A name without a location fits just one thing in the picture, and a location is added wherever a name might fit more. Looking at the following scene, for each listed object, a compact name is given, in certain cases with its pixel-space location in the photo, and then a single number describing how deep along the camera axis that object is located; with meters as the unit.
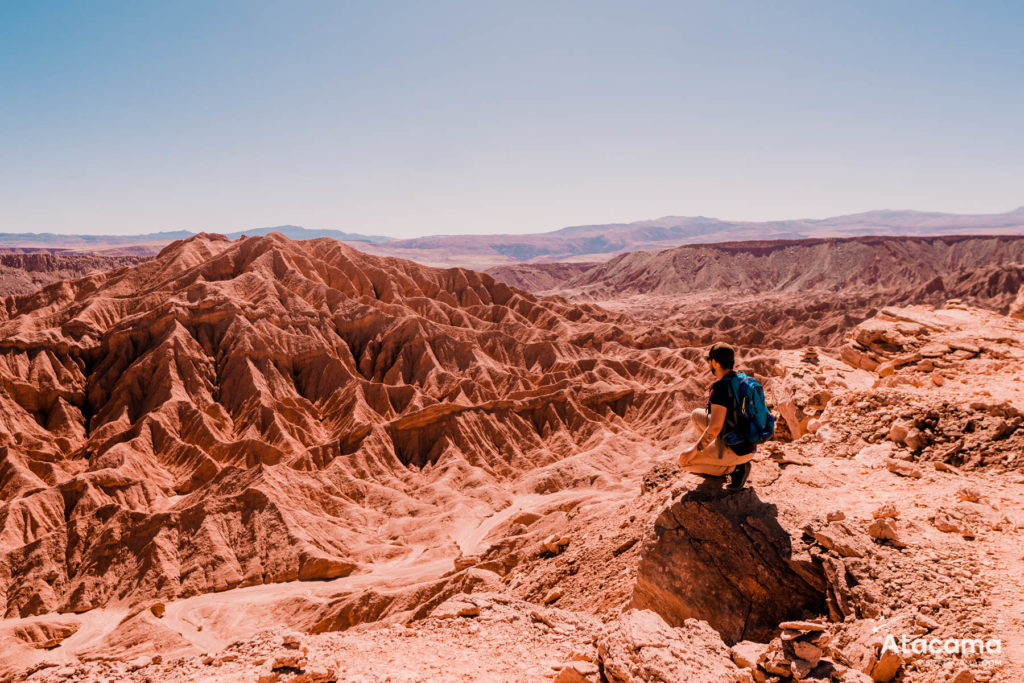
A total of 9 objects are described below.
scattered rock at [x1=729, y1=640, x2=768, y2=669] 6.45
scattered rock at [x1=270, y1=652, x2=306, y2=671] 8.38
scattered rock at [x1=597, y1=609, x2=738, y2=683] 6.15
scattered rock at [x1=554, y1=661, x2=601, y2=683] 6.73
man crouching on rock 7.45
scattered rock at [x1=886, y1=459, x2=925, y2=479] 10.40
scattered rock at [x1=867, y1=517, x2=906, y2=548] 7.79
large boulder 7.47
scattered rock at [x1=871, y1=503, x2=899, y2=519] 8.35
